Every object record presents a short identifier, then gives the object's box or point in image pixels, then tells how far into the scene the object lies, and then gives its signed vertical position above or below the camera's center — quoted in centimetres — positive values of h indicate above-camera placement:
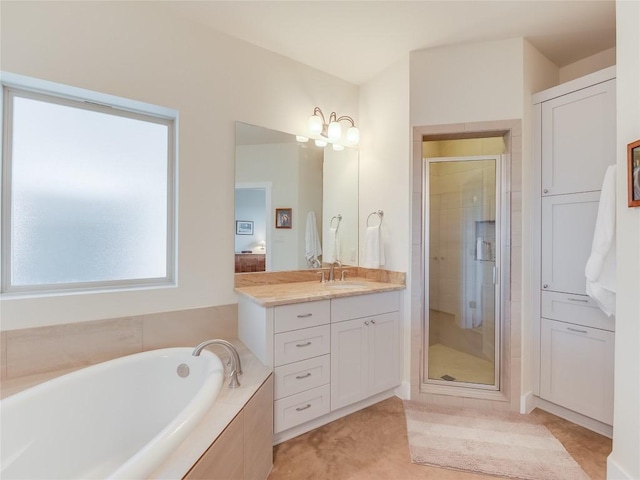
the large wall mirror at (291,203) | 219 +31
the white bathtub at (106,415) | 116 -81
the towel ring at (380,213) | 251 +23
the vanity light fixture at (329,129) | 245 +95
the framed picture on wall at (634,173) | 133 +31
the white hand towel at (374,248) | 242 -7
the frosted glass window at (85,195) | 161 +27
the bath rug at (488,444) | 157 -122
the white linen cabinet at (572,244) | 183 -2
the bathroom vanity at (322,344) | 173 -68
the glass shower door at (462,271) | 236 -27
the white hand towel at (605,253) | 159 -7
